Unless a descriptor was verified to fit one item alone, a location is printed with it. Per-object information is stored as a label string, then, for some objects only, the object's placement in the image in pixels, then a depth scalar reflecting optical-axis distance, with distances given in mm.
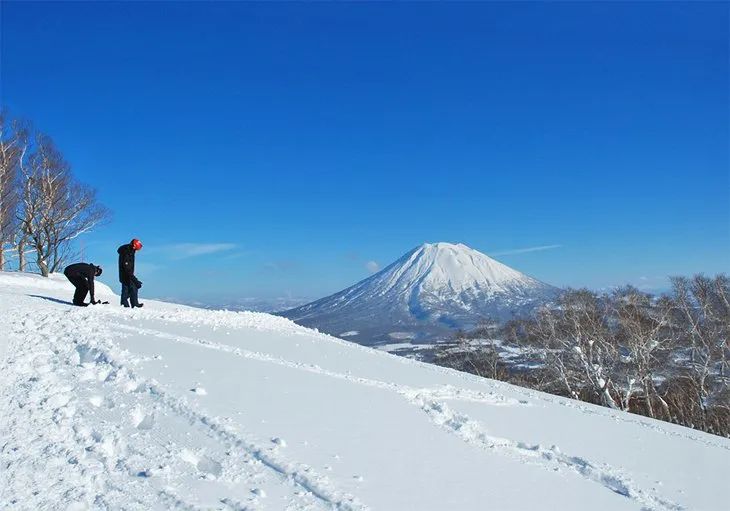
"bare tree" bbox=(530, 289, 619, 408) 26469
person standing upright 15453
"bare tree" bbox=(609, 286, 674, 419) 25234
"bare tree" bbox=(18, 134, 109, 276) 29656
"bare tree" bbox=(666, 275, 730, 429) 23516
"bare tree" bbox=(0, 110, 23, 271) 28516
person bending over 14727
